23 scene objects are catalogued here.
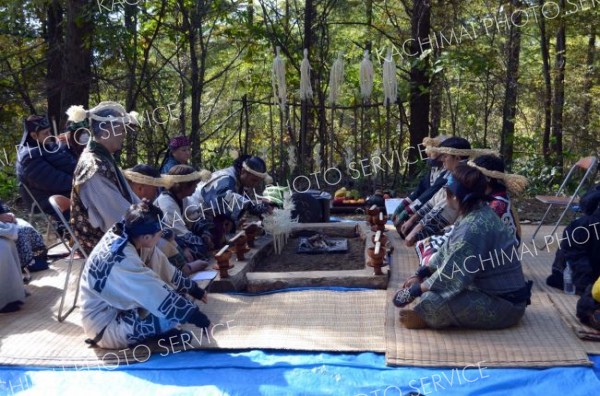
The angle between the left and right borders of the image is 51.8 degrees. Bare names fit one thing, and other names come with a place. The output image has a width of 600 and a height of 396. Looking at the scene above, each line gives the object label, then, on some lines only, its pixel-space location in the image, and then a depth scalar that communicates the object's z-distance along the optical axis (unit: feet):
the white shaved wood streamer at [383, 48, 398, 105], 23.70
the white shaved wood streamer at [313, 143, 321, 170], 26.91
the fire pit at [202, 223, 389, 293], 14.61
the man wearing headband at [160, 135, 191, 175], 18.75
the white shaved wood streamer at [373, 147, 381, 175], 26.55
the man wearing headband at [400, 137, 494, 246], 16.63
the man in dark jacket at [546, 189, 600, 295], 13.30
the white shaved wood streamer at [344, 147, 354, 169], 27.26
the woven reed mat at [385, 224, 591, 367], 10.37
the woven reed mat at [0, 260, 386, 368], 11.18
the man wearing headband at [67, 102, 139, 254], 13.23
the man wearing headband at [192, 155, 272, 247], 17.95
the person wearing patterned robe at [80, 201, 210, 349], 10.53
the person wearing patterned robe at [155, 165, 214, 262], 15.89
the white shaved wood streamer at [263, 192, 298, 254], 17.83
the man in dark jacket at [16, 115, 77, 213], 17.29
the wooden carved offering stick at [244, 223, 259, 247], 17.74
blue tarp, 9.72
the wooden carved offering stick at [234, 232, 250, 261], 16.28
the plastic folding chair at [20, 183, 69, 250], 16.72
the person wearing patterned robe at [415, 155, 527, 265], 14.37
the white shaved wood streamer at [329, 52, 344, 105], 23.88
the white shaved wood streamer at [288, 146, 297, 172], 27.14
